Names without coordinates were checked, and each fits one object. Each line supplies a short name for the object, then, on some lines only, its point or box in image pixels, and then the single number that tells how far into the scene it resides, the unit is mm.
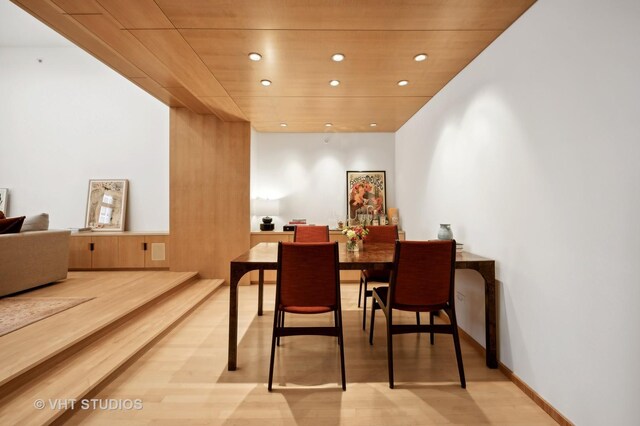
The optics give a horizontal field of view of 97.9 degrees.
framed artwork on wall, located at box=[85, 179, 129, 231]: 4973
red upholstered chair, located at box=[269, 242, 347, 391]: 1988
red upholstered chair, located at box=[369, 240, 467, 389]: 2051
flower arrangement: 2855
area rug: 2477
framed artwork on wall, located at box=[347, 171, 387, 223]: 5207
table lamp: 4914
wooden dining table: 2238
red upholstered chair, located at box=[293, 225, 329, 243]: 3598
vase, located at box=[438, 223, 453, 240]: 2785
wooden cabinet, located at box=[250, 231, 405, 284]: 4645
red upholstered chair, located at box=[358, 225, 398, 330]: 3580
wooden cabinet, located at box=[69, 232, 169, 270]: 4547
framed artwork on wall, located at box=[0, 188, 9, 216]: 4914
